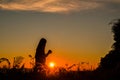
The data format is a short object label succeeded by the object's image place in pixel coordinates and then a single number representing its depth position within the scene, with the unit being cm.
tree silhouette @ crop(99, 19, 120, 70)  3183
